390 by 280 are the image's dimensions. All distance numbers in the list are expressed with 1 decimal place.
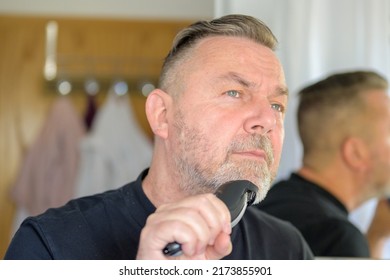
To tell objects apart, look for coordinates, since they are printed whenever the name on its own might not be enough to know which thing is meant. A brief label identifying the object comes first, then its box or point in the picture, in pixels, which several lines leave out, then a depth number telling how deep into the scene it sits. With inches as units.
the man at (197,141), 29.7
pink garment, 75.2
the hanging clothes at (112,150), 75.4
